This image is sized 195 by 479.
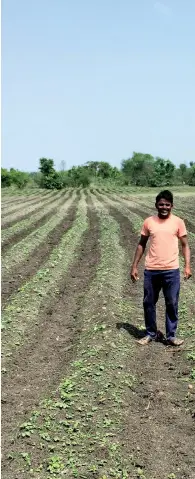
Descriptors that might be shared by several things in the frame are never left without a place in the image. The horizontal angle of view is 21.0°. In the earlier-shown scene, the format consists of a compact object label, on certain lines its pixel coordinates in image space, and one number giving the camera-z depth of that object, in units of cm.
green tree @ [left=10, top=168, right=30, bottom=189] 11606
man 706
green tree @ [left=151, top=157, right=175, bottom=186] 10731
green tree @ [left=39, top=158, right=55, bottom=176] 9931
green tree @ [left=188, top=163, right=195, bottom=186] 10575
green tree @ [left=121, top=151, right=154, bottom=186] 11412
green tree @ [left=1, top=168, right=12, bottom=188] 12011
